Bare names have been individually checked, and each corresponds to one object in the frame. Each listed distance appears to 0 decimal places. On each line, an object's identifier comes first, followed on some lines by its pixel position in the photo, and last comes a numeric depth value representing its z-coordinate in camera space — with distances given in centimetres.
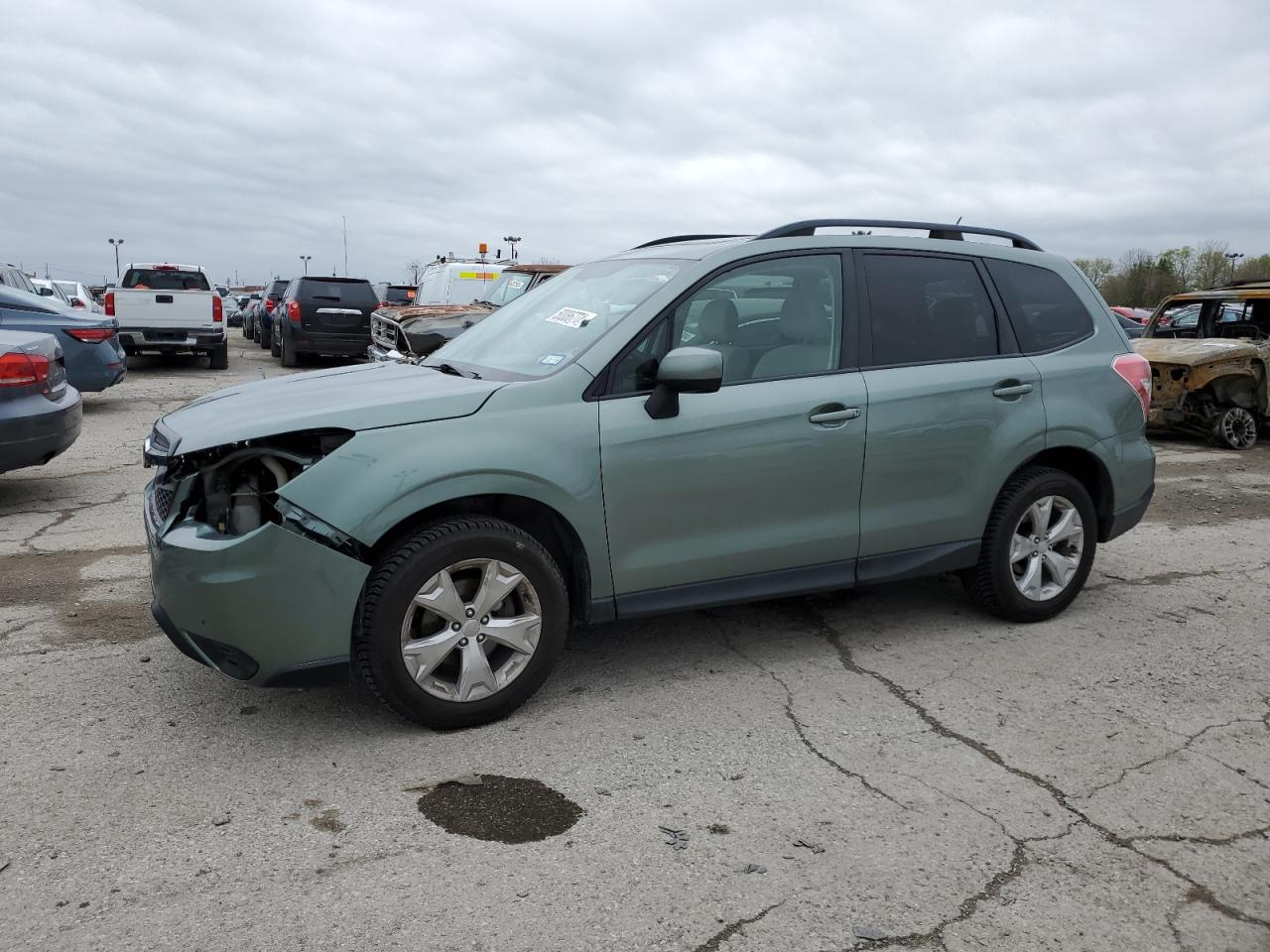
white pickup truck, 1788
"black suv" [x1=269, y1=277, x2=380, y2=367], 1902
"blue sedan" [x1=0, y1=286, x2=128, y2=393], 1065
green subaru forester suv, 354
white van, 1714
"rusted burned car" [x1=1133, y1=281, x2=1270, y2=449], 1095
